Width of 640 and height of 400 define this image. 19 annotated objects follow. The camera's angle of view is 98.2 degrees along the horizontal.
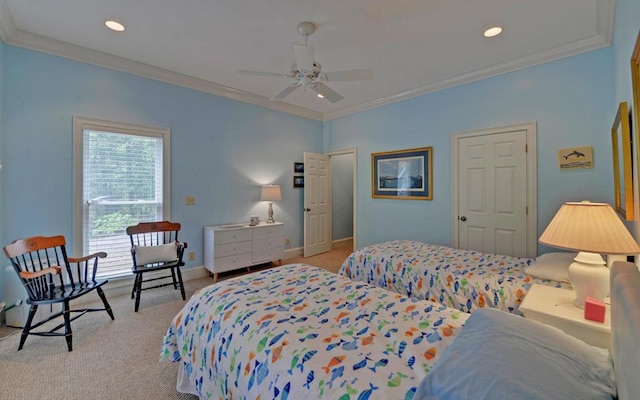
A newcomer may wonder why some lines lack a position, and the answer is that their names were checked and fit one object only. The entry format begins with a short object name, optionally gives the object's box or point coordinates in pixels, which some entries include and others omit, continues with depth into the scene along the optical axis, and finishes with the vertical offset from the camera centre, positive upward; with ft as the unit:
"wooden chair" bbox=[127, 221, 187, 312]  9.82 -1.71
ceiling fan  7.79 +3.94
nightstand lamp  4.40 -0.65
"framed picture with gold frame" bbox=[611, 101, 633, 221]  5.35 +0.89
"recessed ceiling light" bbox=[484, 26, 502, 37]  8.54 +5.35
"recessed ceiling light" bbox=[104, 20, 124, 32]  8.26 +5.43
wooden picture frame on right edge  4.14 +1.68
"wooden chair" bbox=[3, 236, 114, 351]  7.07 -2.05
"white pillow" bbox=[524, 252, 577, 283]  6.53 -1.63
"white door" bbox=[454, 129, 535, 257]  10.71 +0.35
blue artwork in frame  13.41 +1.43
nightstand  4.26 -1.91
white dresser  12.37 -2.03
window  10.02 +0.78
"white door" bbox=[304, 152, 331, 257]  16.84 -0.10
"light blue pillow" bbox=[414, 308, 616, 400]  2.32 -1.55
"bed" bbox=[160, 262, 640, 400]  2.46 -1.91
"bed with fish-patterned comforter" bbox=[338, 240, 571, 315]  6.66 -2.02
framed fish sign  9.33 +1.49
